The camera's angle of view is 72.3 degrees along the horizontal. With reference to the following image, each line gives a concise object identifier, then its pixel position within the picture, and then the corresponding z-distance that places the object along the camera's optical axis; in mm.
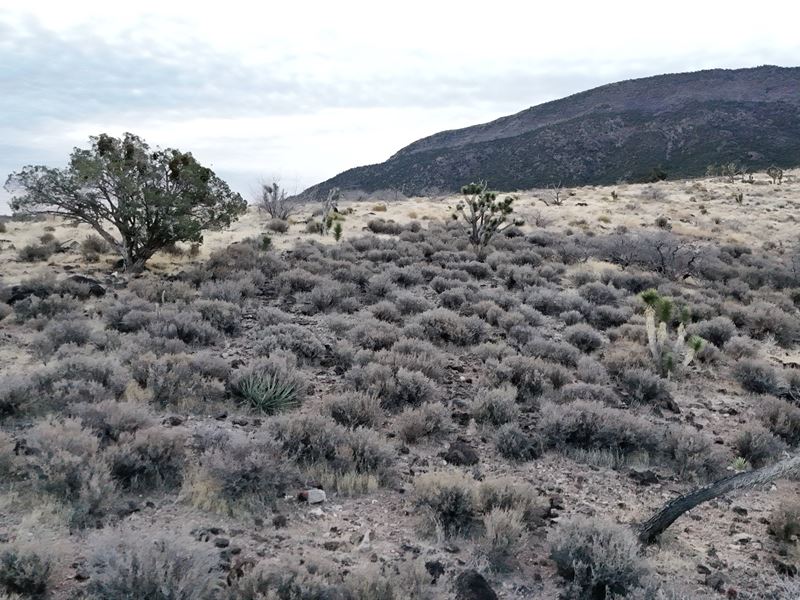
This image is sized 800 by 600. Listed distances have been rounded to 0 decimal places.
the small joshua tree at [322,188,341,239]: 23703
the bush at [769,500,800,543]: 5691
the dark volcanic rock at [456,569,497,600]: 4352
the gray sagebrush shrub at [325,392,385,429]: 7340
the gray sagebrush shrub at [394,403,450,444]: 7250
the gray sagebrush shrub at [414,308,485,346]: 11445
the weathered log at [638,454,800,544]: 4598
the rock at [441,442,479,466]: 6785
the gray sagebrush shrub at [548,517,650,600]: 4582
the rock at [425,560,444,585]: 4559
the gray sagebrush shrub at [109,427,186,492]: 5379
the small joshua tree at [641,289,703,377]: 10688
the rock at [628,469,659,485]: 6805
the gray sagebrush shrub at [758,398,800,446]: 8438
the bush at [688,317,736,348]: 13156
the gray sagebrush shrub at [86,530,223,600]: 3738
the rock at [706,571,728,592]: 4887
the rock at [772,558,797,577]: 5219
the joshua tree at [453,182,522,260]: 21484
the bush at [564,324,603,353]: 11930
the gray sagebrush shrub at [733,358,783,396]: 10312
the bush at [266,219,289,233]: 23719
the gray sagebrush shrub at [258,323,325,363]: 9664
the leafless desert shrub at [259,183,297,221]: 27606
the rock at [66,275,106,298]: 12875
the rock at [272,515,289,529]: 5090
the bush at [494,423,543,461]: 7059
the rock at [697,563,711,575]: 5087
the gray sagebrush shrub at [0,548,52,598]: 3773
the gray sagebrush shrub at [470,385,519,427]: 7938
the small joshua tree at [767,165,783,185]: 43478
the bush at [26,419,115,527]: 4824
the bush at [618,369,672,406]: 9305
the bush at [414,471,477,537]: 5305
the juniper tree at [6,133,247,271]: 14055
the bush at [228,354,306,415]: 7684
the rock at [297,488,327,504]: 5621
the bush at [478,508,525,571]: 4934
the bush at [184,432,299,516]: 5262
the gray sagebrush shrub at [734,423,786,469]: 7676
